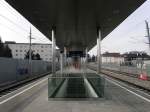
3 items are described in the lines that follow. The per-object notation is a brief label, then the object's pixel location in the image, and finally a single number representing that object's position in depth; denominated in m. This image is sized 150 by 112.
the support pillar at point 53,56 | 6.28
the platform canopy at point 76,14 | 4.35
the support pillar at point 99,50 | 6.49
